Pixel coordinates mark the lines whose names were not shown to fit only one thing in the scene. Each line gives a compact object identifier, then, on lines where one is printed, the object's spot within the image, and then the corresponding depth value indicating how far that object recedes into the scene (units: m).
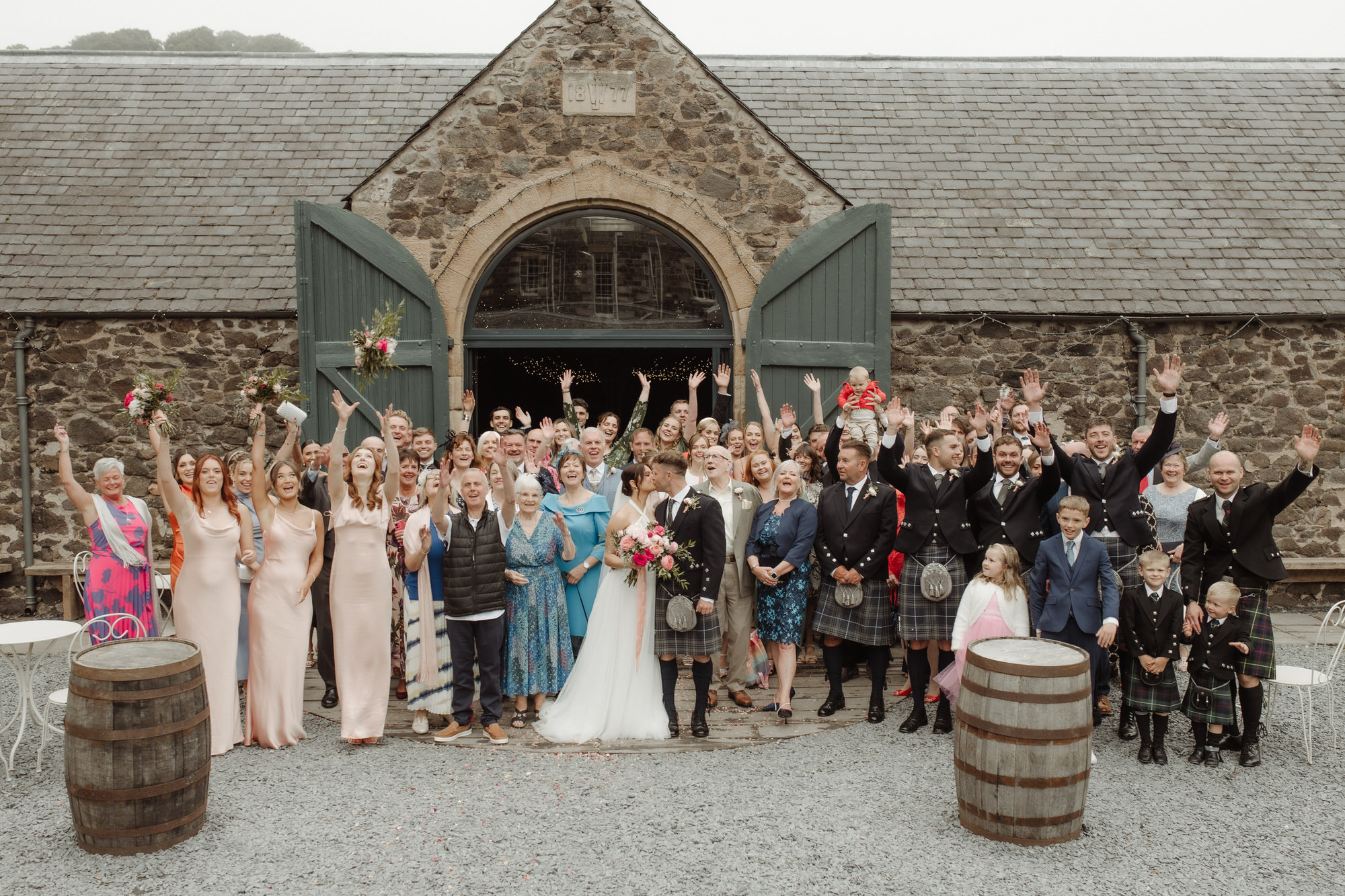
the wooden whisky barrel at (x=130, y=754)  4.35
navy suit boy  5.70
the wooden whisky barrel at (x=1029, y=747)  4.41
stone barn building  8.51
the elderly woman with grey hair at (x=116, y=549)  6.38
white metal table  5.40
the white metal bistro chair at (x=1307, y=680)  5.61
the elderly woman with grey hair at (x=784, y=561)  6.25
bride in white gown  6.04
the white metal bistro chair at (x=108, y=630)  5.95
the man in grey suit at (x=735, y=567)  6.48
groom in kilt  5.95
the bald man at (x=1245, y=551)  5.52
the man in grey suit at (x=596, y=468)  7.06
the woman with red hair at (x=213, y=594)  5.74
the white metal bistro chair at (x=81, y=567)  7.29
